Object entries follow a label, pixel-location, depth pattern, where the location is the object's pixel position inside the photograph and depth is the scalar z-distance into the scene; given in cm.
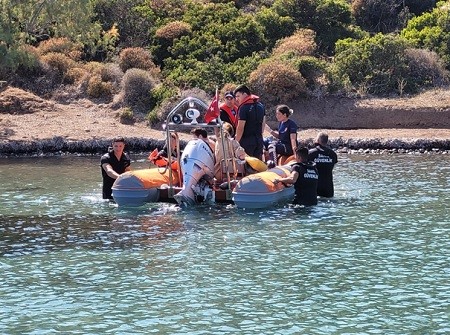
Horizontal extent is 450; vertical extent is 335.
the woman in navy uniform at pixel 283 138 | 1903
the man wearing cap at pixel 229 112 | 1945
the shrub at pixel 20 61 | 3142
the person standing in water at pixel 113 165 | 1888
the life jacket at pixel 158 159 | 1934
